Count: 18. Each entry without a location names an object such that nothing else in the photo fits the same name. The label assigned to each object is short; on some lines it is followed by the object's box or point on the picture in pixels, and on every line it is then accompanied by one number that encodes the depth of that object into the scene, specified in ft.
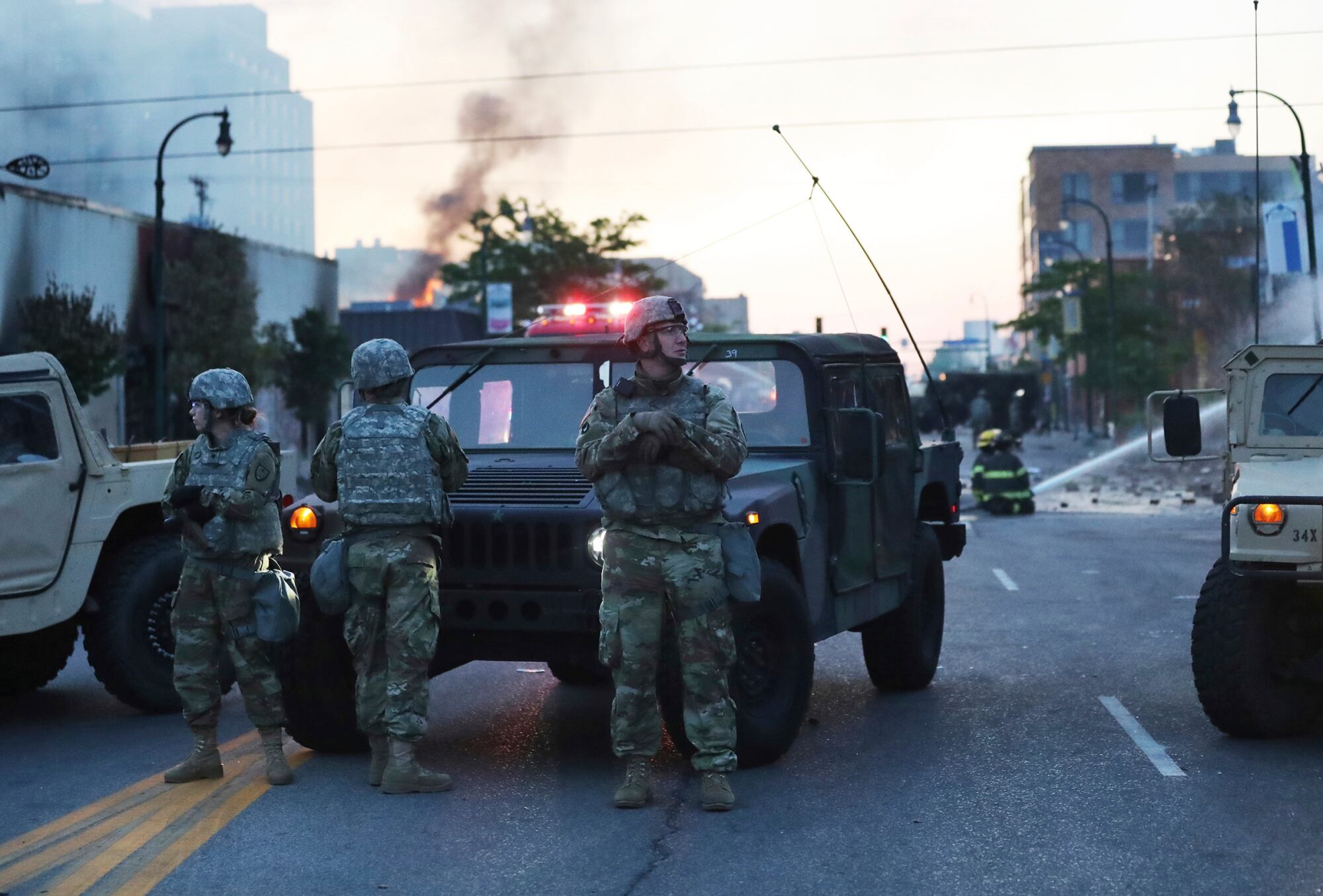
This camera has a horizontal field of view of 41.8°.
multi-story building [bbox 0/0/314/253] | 275.39
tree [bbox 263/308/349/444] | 161.27
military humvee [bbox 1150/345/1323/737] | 24.22
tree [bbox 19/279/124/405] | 114.62
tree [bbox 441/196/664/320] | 213.66
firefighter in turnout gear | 85.20
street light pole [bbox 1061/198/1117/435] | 188.14
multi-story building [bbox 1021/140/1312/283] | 391.86
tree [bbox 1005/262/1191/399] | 225.97
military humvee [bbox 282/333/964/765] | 23.88
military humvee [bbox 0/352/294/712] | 28.86
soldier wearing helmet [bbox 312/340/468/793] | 22.61
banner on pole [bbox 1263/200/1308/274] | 97.76
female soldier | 23.40
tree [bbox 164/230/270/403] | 138.21
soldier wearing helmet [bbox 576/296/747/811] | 21.59
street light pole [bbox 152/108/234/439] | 105.50
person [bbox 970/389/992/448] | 154.92
